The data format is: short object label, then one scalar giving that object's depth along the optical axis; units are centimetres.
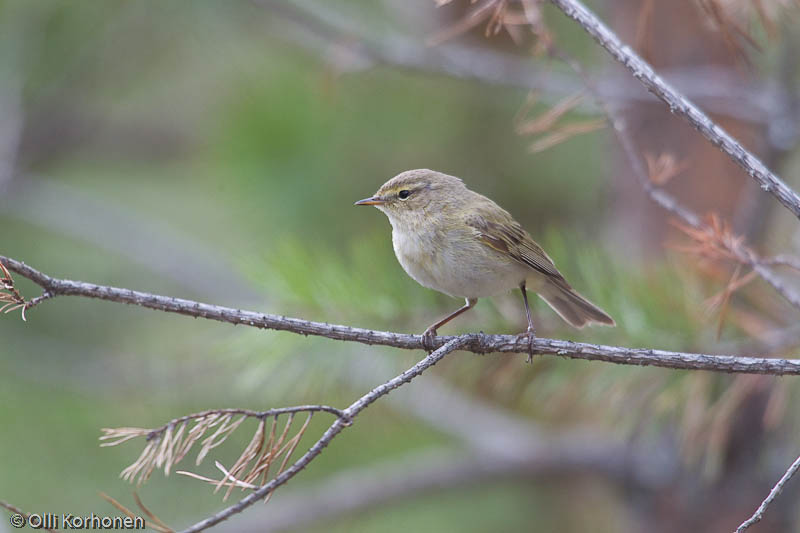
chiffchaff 449
